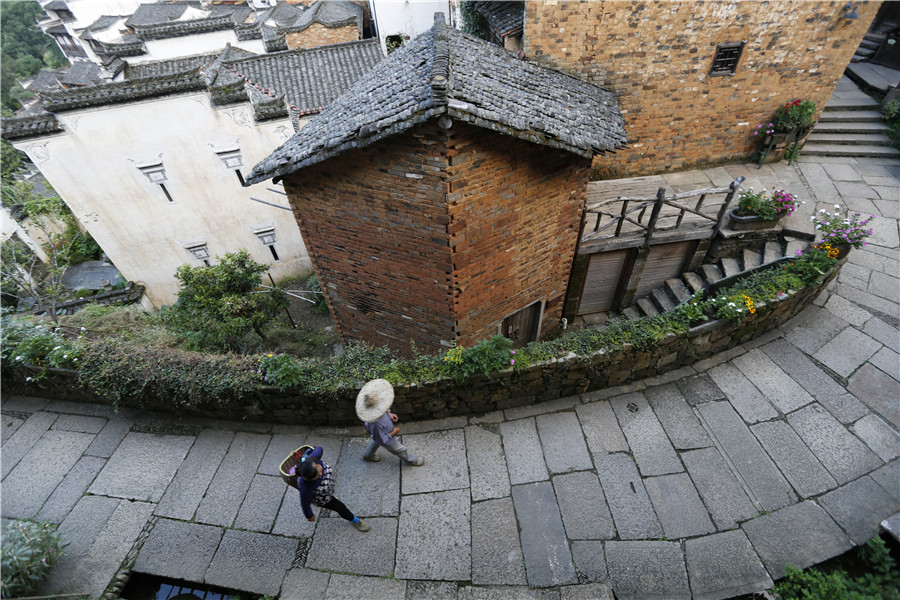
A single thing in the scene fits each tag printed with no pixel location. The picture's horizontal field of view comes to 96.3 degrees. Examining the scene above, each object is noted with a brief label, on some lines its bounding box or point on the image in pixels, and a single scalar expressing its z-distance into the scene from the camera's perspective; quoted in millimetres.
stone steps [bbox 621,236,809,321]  7777
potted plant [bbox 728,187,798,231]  7555
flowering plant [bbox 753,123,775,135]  9430
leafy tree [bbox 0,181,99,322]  12031
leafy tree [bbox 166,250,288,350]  8008
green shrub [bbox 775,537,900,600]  3854
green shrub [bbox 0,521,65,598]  4230
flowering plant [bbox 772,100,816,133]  9070
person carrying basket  4219
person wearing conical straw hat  4727
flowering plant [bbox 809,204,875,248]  6562
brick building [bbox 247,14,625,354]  4855
